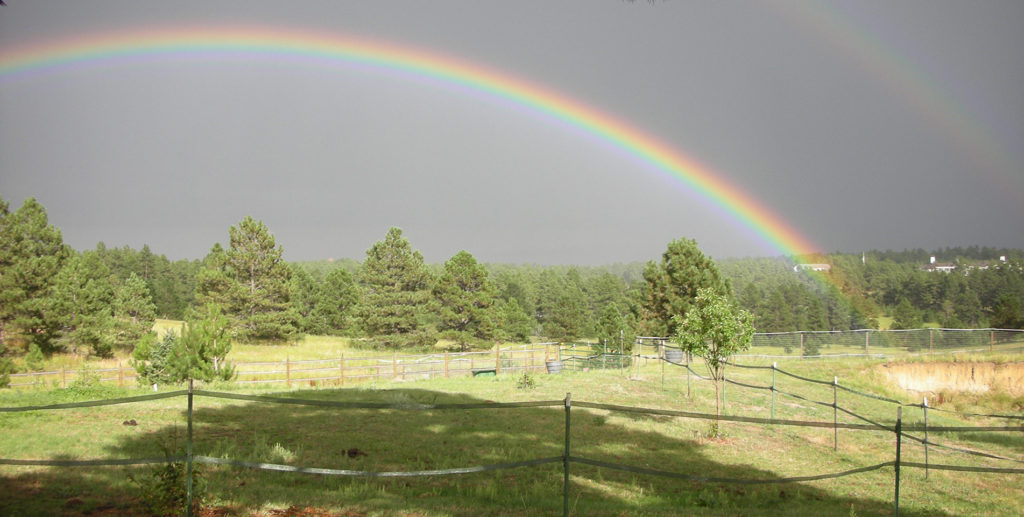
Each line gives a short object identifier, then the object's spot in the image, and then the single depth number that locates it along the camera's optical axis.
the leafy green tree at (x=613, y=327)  50.78
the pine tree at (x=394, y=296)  56.66
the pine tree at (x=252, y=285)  53.81
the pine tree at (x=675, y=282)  47.34
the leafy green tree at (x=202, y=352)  23.55
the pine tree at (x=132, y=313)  50.22
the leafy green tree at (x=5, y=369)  22.19
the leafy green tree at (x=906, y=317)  76.62
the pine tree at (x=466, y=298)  56.75
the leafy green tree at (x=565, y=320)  74.75
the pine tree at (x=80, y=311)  41.91
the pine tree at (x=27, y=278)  40.34
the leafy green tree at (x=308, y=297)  75.69
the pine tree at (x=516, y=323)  74.10
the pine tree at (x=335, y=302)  75.75
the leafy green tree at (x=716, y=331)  16.48
